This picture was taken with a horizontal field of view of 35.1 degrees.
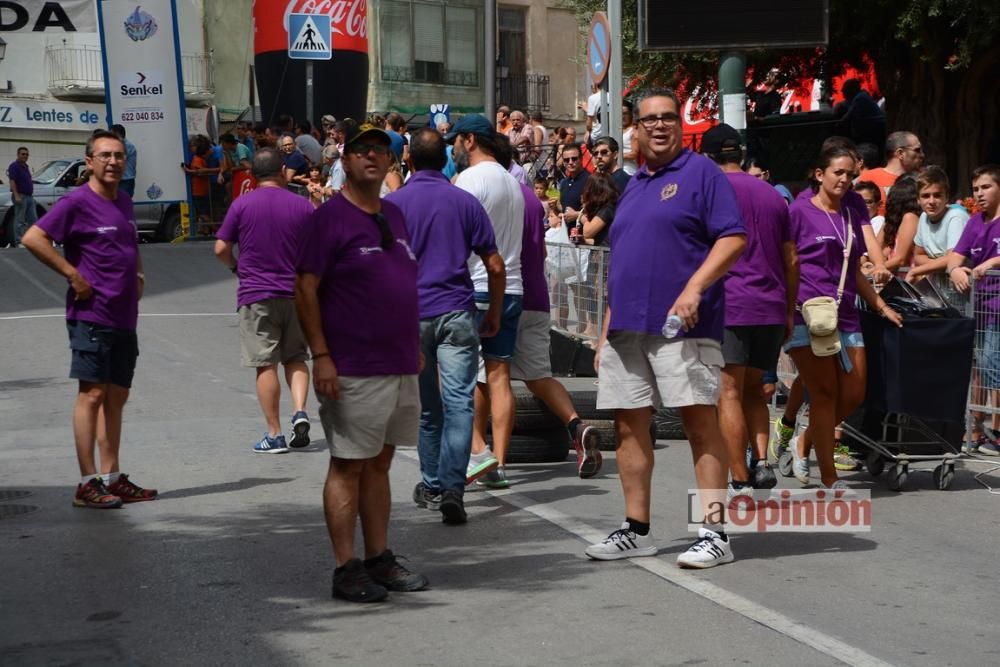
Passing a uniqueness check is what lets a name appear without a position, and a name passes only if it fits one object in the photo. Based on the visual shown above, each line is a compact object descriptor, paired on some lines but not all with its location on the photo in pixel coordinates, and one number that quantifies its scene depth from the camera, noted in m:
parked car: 28.97
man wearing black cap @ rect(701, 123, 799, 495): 8.09
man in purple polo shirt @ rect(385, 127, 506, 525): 7.93
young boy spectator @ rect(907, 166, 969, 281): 11.11
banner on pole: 25.25
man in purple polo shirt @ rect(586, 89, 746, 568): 6.71
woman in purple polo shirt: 8.48
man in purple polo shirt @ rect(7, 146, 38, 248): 28.52
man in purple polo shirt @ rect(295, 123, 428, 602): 6.24
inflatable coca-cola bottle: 32.19
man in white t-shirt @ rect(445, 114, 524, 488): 8.85
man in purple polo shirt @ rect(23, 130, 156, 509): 8.52
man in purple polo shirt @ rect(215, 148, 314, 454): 10.29
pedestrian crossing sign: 30.58
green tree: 18.50
